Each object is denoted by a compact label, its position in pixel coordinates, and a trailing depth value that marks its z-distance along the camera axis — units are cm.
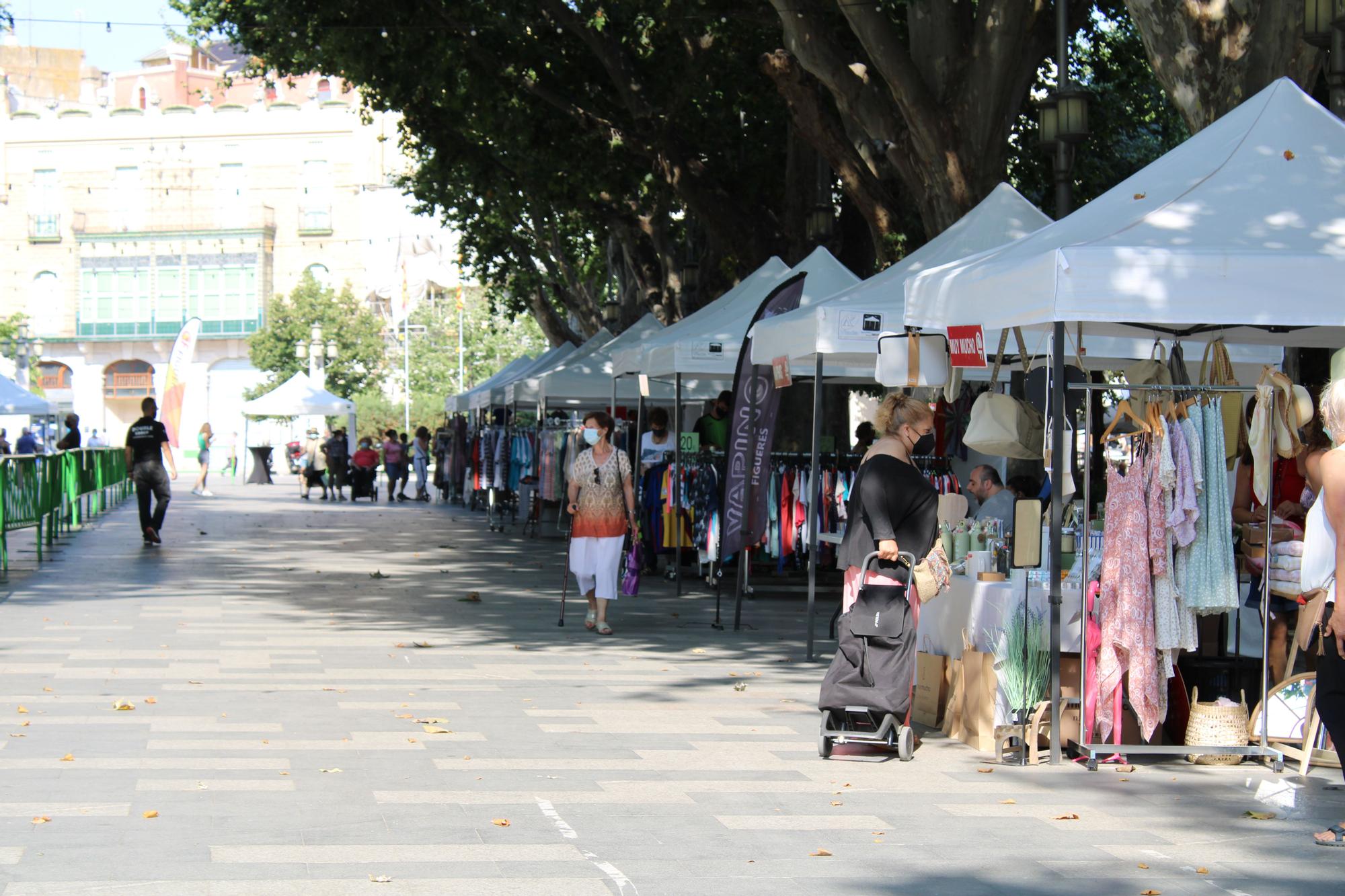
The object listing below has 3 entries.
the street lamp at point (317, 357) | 5753
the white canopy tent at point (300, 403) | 4303
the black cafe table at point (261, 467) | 4778
